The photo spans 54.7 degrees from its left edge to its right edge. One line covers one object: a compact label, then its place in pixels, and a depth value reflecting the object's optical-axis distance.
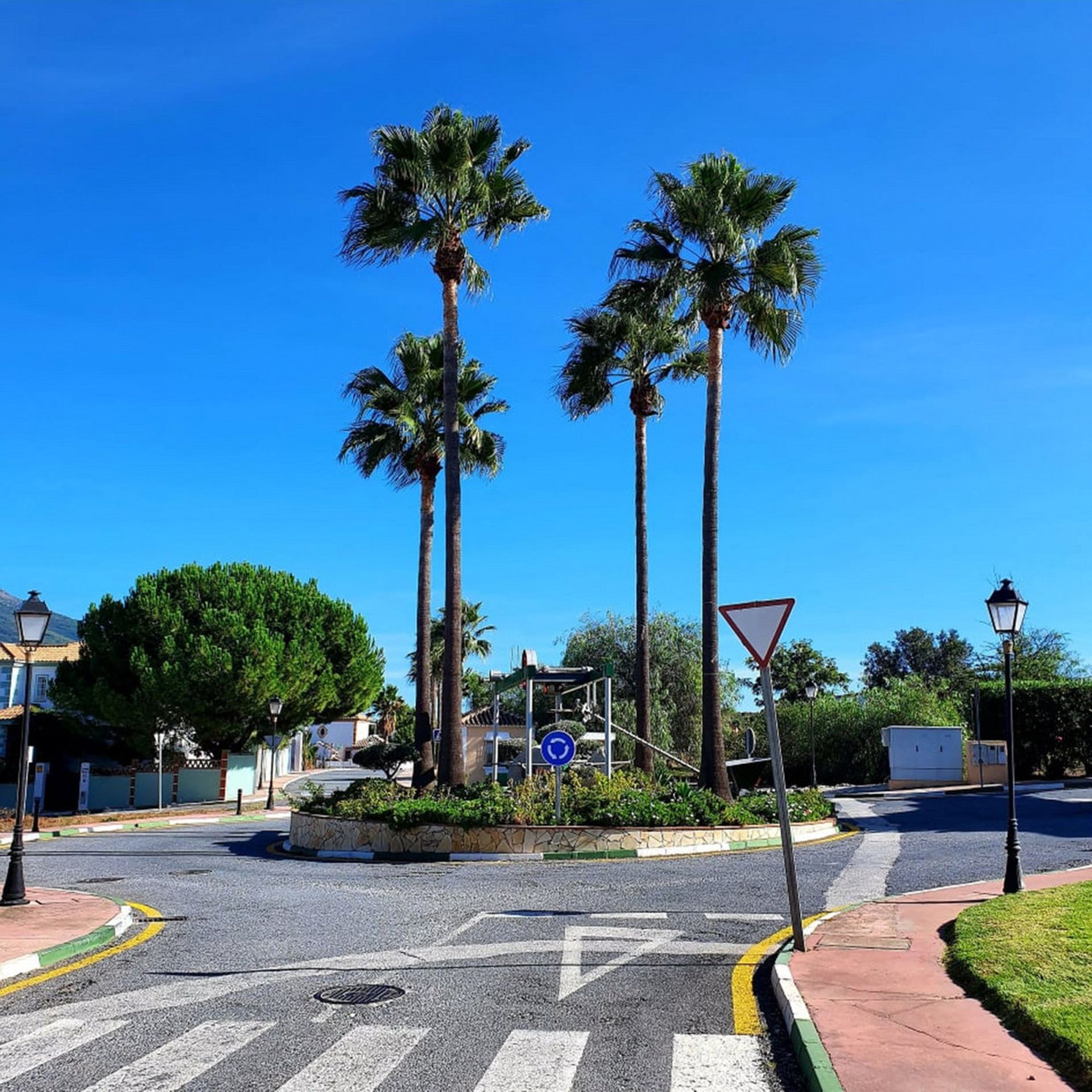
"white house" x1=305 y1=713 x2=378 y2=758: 106.82
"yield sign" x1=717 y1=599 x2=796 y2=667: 8.87
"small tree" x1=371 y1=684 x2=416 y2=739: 95.94
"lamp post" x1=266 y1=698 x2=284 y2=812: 36.17
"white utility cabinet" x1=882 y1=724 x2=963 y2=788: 39.50
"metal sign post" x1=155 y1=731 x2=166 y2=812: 38.03
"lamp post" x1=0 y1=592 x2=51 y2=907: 13.02
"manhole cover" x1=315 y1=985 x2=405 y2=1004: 7.71
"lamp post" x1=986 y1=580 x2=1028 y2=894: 12.89
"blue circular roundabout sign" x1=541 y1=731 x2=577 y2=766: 18.17
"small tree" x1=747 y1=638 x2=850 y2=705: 70.00
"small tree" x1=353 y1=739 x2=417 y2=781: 29.05
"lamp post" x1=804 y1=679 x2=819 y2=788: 38.72
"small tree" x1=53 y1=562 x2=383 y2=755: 44.31
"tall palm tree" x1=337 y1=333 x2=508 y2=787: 27.86
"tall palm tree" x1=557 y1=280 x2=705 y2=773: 26.95
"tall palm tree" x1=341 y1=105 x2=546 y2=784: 22.52
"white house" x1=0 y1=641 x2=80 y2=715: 64.81
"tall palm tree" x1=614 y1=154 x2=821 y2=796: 22.69
